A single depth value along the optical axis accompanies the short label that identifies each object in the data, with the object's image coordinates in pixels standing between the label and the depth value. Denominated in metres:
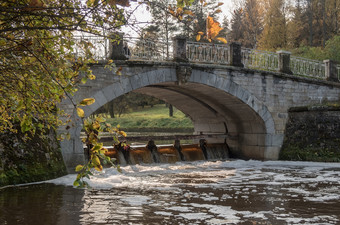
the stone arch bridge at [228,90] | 11.59
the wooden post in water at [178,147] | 15.49
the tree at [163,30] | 36.12
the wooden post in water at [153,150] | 14.58
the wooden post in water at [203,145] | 16.45
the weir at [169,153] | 13.95
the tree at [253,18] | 33.31
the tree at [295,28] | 31.39
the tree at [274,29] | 31.22
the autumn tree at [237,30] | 39.72
